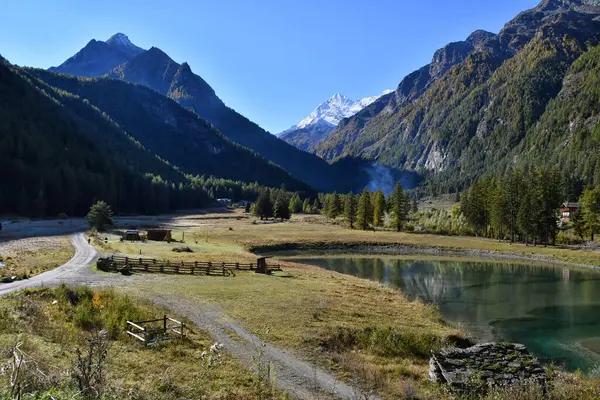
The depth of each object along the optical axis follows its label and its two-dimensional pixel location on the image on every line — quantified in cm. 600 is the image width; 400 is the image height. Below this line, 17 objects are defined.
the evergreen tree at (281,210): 16262
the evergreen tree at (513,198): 9988
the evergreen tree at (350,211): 14338
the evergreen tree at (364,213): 13350
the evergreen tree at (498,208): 10181
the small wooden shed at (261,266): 5211
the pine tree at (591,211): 9400
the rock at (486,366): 1745
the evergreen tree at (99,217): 9581
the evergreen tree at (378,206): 13788
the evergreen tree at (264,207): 16462
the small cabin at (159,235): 8435
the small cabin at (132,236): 7988
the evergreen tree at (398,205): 13000
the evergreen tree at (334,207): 16825
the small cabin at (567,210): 14288
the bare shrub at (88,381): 995
